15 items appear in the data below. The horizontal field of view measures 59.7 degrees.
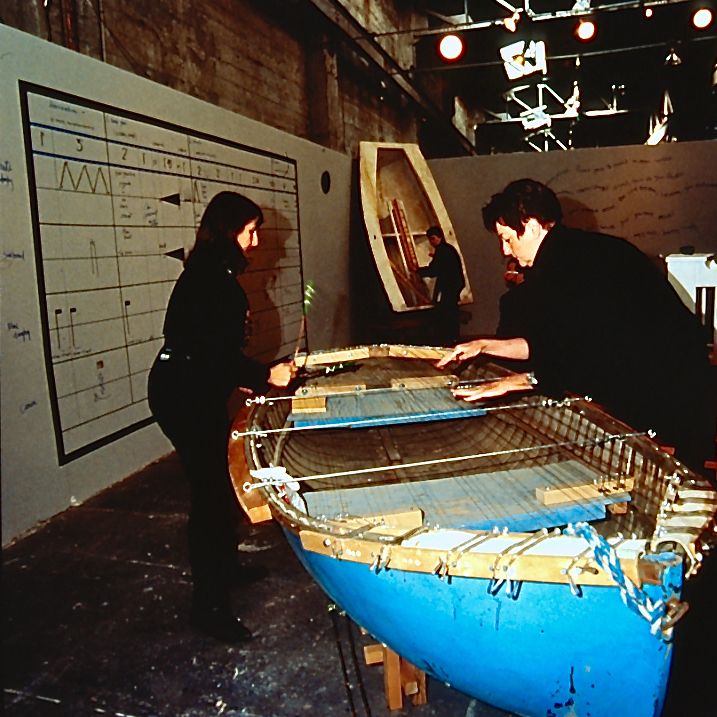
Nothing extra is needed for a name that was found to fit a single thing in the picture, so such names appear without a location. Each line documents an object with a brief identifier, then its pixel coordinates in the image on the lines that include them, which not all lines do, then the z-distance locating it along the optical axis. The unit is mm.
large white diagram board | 2691
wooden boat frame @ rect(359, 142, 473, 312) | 6586
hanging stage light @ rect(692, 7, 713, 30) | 6934
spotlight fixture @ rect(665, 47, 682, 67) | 8078
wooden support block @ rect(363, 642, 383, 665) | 1837
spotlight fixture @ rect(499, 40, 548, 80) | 8617
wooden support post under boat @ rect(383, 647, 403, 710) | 1648
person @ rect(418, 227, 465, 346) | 6297
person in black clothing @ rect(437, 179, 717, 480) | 2086
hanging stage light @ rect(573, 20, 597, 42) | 7371
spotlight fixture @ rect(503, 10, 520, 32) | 6691
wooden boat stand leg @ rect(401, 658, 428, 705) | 1681
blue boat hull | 1121
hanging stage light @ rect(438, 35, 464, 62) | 7121
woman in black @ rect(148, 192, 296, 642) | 1979
